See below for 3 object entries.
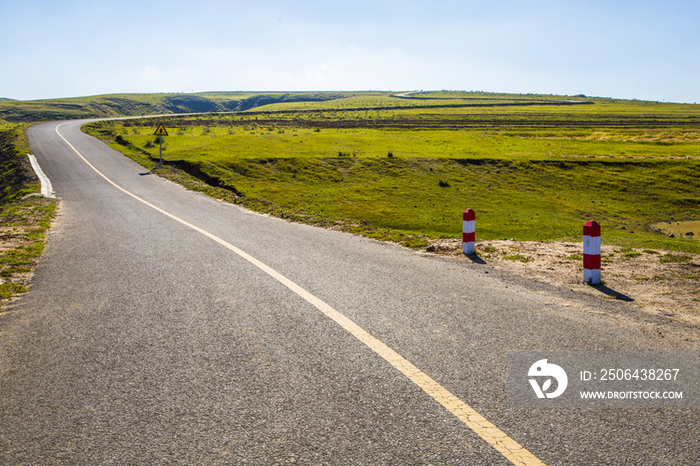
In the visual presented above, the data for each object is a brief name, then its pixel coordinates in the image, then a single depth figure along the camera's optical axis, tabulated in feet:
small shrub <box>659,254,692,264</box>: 28.24
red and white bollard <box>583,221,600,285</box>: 23.76
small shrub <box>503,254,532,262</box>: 30.25
